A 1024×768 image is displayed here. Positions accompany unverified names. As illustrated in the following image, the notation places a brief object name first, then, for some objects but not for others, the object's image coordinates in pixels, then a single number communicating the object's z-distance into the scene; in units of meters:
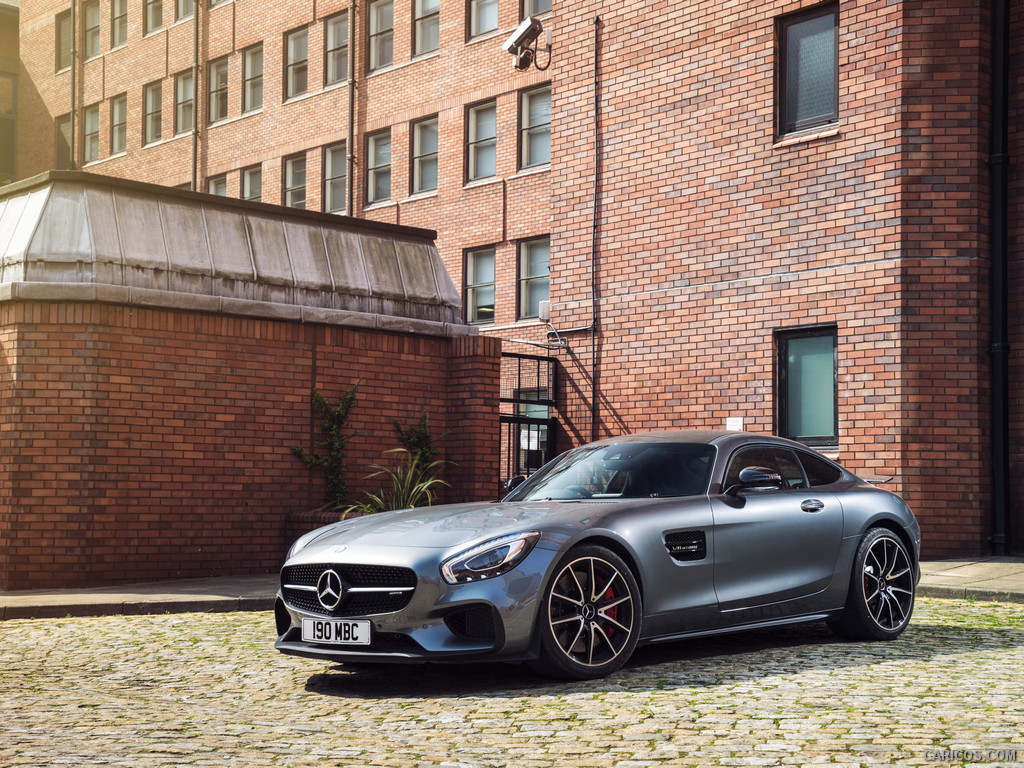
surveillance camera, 19.62
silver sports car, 6.15
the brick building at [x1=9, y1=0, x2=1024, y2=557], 14.45
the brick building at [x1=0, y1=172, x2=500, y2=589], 11.55
